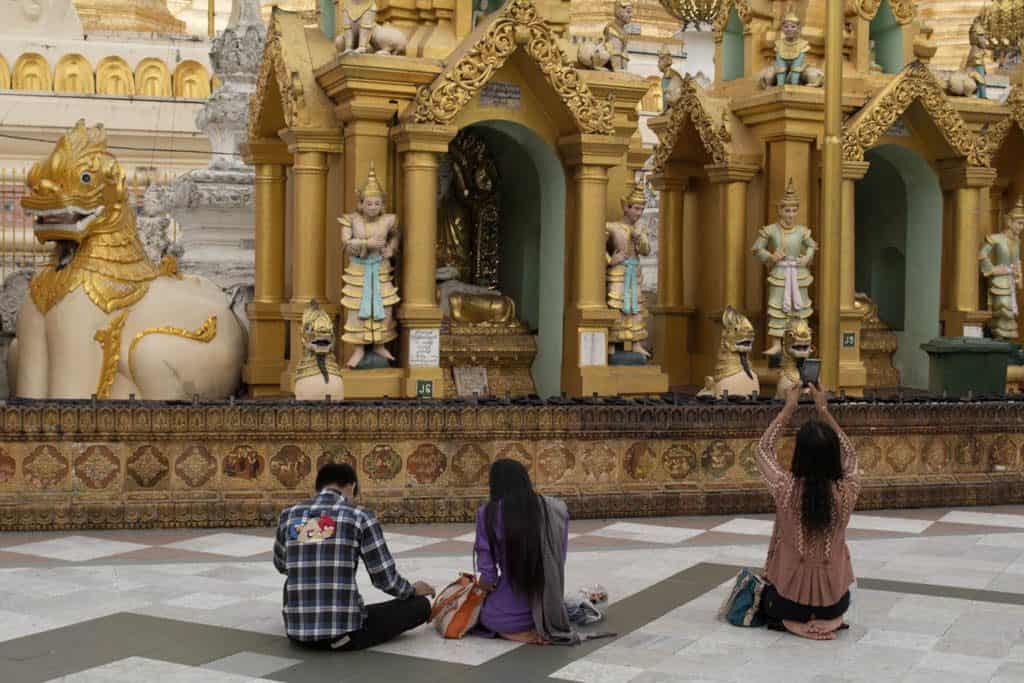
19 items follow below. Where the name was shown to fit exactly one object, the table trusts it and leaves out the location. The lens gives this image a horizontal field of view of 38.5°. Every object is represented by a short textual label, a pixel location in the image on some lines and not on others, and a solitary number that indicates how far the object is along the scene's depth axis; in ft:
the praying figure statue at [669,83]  50.62
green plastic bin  45.09
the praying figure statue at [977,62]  51.83
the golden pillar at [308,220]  40.22
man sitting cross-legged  20.44
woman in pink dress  21.95
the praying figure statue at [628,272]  42.32
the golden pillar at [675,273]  51.55
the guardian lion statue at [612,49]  42.22
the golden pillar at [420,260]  38.55
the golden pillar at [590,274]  40.68
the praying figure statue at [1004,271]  50.39
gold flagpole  38.29
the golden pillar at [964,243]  49.34
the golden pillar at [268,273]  42.34
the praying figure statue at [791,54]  46.78
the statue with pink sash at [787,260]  45.50
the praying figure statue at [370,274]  37.96
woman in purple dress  20.93
